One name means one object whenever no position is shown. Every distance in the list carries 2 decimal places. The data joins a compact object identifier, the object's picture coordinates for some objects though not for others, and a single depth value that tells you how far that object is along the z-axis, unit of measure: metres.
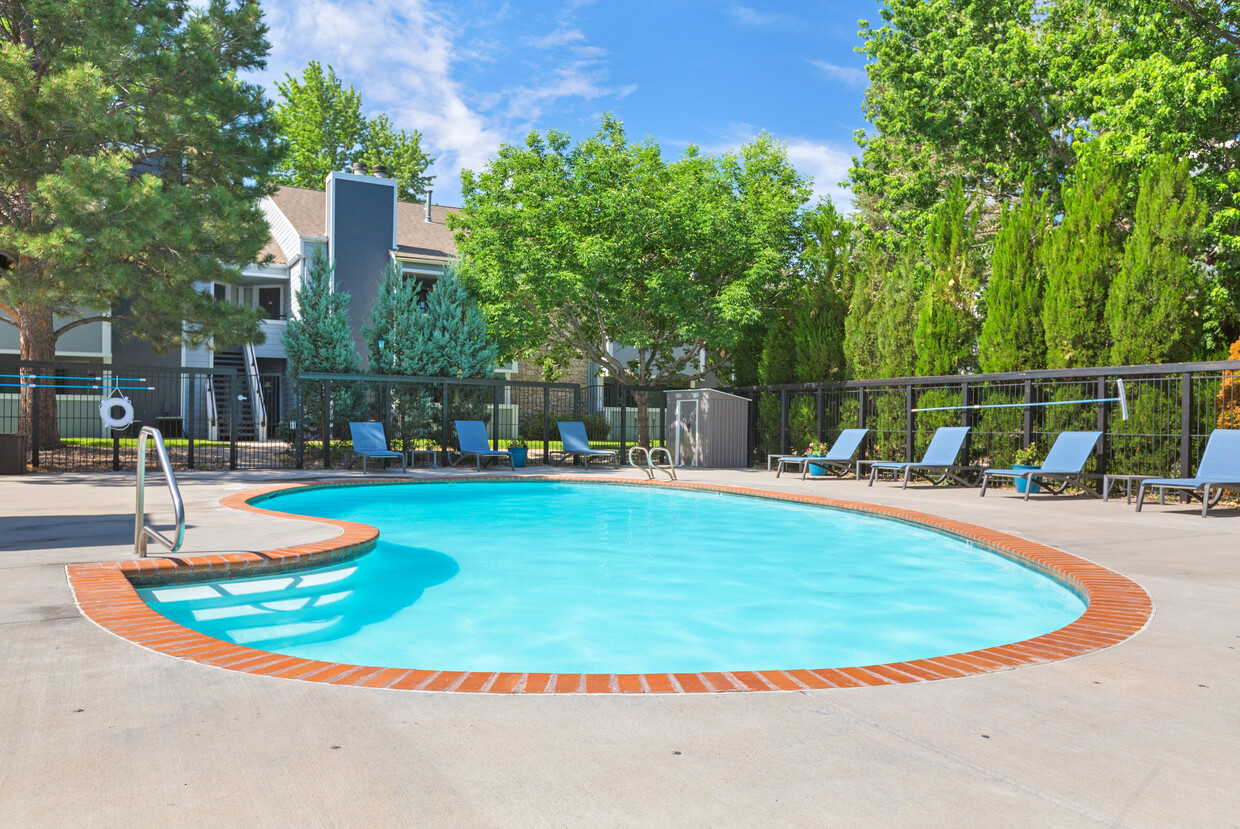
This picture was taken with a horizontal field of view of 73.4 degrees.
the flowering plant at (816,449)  16.36
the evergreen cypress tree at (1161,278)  12.31
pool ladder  14.73
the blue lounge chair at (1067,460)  11.59
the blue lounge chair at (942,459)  13.45
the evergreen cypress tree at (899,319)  16.70
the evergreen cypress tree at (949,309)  15.76
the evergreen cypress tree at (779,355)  19.23
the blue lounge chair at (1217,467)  9.56
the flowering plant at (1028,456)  13.36
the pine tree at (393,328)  18.25
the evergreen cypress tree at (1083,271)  13.34
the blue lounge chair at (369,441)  15.28
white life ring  12.78
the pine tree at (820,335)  18.28
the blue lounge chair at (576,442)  17.19
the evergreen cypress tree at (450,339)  18.17
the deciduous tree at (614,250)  18.06
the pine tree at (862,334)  17.42
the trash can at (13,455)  12.84
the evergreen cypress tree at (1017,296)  14.41
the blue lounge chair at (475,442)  16.33
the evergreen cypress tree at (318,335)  17.75
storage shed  18.81
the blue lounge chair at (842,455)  15.16
